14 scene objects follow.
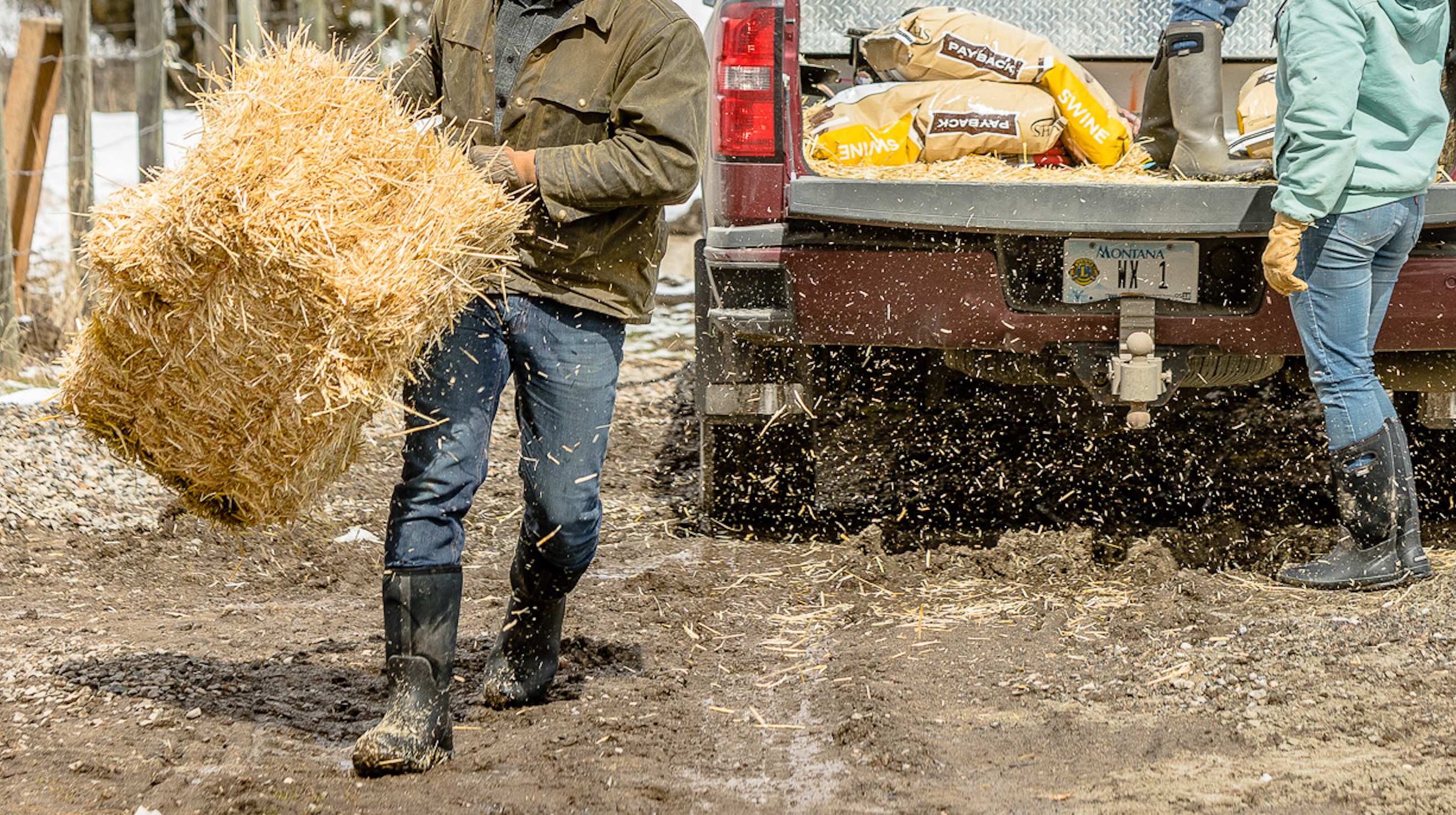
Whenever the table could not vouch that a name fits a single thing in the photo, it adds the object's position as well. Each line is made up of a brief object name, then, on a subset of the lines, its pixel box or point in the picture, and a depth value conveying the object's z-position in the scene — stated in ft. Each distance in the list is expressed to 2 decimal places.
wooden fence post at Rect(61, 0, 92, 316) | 53.88
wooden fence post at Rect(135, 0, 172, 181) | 55.06
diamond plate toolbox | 43.09
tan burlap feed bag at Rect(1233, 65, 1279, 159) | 33.01
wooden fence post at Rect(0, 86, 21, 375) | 48.93
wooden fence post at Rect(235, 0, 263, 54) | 55.31
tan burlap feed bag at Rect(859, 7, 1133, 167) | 33.53
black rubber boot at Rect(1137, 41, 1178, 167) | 33.40
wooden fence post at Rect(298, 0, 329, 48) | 62.39
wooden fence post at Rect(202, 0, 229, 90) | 77.51
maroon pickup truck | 28.09
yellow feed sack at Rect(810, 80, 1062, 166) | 32.19
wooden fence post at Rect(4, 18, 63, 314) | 54.60
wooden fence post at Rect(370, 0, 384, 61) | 92.61
